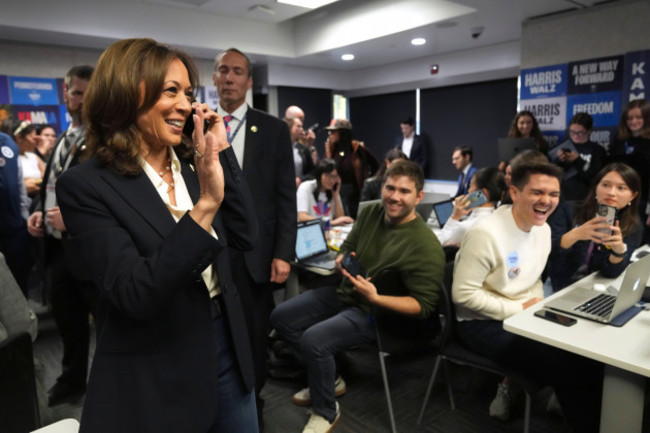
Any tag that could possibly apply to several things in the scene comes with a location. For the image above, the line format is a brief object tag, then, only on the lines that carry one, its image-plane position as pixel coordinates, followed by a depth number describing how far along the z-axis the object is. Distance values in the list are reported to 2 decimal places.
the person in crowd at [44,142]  4.82
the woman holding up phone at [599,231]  2.17
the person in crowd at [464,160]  5.73
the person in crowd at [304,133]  5.42
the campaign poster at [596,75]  4.55
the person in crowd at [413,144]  8.02
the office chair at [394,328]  2.13
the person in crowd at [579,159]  4.24
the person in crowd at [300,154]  5.13
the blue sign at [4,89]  5.50
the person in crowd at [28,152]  4.25
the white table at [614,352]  1.47
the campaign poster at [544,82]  4.96
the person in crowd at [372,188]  4.07
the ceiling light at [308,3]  5.20
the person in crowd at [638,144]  3.70
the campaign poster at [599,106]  4.64
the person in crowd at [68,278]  2.18
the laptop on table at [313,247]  2.79
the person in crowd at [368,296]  2.10
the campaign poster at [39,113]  5.70
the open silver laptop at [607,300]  1.65
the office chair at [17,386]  1.34
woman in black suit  0.86
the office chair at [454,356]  1.89
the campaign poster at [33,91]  5.62
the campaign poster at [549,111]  5.05
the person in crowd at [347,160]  4.27
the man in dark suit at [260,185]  2.04
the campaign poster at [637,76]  4.34
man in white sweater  1.87
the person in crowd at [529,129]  4.88
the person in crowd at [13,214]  2.79
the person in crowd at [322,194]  3.62
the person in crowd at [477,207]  3.04
